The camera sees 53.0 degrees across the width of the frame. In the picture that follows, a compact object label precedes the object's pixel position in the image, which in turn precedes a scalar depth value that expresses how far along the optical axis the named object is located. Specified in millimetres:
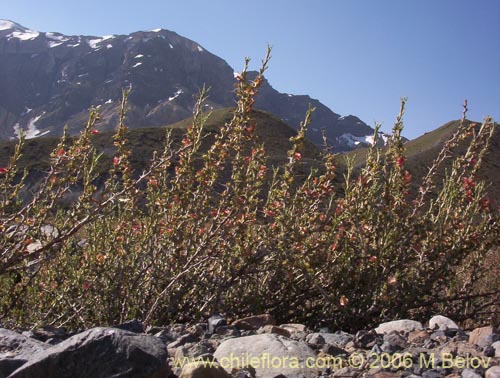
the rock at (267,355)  2236
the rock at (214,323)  2971
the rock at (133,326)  2633
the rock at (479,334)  2539
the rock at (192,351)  2332
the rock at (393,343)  2412
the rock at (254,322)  3168
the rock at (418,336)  2646
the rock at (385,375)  2086
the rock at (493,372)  1987
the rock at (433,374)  2068
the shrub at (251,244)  3541
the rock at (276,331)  2814
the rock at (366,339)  2613
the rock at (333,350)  2449
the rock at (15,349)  1996
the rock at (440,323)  2970
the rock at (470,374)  2010
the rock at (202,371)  2057
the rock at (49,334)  2736
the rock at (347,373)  2148
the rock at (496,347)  2289
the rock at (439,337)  2611
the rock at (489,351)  2297
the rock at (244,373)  2189
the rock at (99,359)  1932
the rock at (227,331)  2865
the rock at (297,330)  2796
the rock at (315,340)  2589
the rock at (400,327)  2900
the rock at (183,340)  2561
